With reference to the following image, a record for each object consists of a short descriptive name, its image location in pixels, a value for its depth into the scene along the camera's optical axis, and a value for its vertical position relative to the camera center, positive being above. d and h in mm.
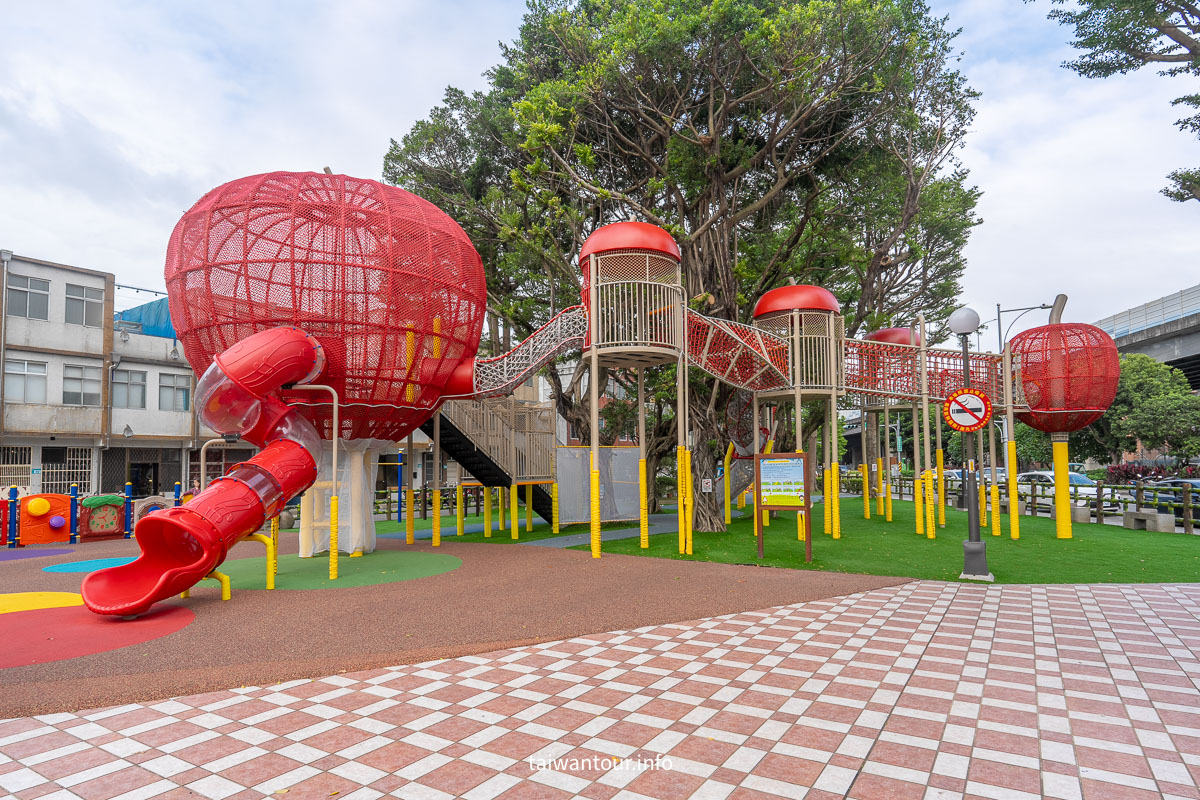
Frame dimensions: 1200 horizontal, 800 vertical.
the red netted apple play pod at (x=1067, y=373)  15898 +1577
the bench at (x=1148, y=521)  16312 -2105
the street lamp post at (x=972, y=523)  9898 -1260
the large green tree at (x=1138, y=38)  10602 +6689
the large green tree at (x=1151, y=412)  29531 +1112
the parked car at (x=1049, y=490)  19991 -1818
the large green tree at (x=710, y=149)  14867 +7939
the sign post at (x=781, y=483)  11672 -747
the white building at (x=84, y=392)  23562 +2183
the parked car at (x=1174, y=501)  16664 -1704
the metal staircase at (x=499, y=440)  15234 +119
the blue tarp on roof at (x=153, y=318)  30641 +6114
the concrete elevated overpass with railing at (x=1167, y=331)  34781 +5744
